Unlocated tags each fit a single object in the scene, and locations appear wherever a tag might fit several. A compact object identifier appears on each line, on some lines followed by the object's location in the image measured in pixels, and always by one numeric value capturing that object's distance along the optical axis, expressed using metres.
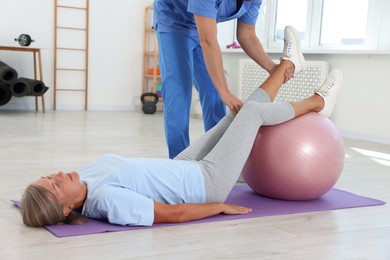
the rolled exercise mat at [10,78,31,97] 5.91
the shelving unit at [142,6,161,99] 7.03
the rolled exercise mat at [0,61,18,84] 5.77
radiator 5.17
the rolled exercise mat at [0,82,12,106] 5.95
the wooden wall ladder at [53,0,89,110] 6.64
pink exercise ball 2.43
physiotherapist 2.79
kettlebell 6.75
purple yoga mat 2.02
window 4.84
